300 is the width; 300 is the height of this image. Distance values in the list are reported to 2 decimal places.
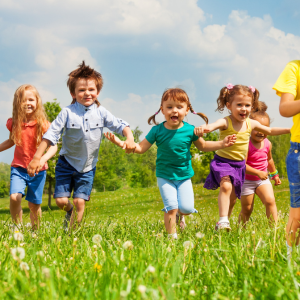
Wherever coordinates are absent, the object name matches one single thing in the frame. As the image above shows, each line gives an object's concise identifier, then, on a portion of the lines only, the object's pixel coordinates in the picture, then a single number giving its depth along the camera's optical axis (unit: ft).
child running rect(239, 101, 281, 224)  18.54
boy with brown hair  16.78
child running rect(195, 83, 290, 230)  16.49
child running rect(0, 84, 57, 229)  18.43
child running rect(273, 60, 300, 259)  10.28
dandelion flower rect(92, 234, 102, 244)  8.43
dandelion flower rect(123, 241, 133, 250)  7.58
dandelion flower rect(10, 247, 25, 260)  6.36
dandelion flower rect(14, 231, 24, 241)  7.67
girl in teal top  15.81
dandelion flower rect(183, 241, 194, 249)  8.52
